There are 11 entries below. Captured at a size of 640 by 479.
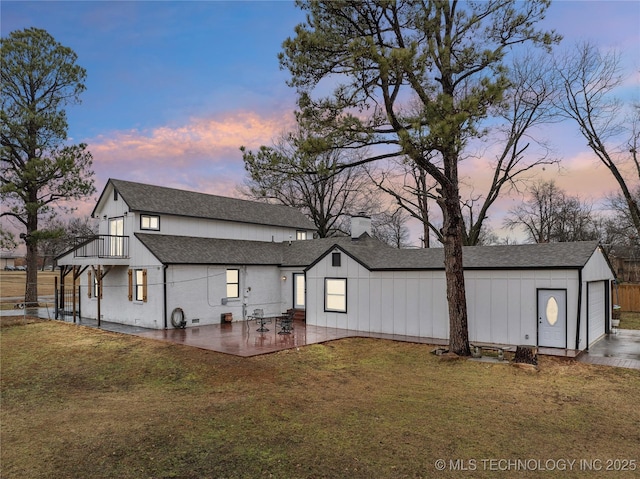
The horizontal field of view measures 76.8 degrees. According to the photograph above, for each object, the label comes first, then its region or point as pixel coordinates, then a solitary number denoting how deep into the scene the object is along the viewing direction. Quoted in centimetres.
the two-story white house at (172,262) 1739
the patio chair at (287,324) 1556
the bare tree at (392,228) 4109
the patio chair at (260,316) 1603
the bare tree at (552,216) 4000
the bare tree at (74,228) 6048
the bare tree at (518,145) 2288
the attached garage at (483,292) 1264
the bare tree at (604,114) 2125
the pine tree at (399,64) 1082
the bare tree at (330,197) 3606
